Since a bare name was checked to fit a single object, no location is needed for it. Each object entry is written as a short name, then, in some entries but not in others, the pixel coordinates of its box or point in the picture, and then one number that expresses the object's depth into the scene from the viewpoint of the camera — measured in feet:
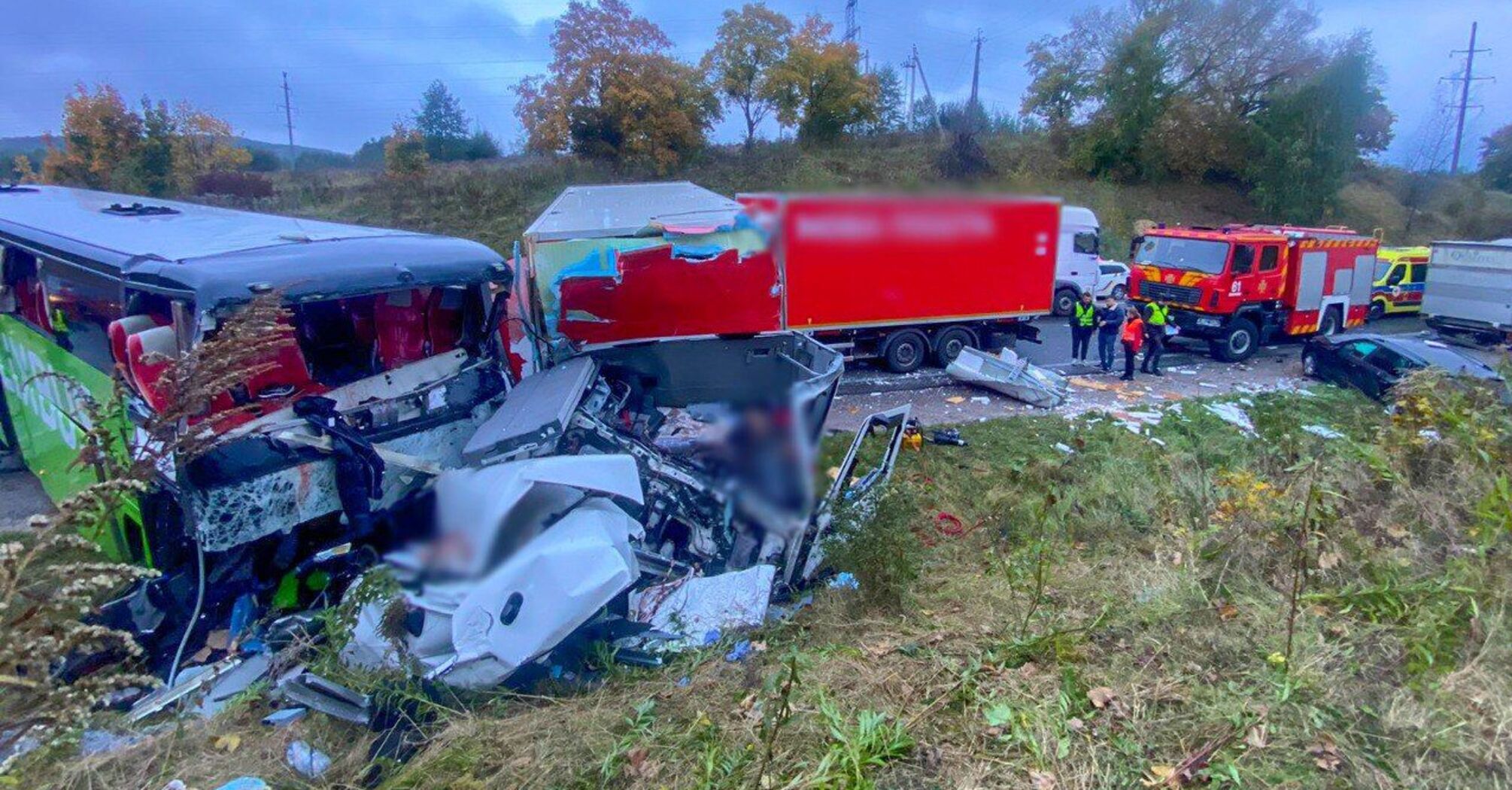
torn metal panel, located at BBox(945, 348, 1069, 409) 32.01
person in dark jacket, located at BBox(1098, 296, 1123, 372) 38.14
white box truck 47.91
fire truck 40.01
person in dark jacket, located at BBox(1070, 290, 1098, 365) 38.14
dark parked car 31.22
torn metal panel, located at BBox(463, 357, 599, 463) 7.22
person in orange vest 35.68
